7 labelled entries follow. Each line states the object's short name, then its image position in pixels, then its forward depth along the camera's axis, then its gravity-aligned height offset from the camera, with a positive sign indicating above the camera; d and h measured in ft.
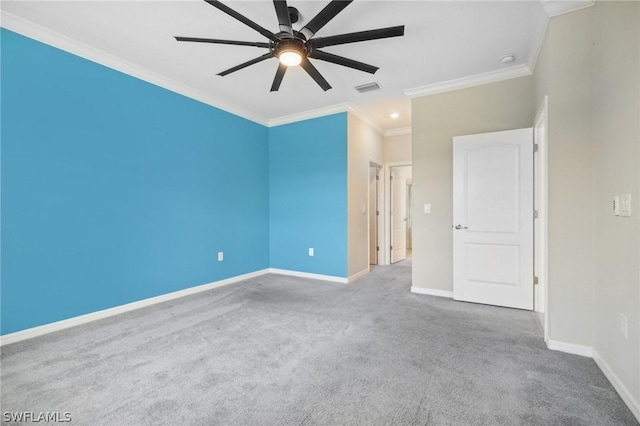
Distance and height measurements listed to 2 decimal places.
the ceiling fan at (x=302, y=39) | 5.93 +4.18
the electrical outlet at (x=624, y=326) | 5.46 -2.30
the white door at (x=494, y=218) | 10.36 -0.29
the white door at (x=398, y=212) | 20.30 -0.06
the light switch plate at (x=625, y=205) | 5.38 +0.10
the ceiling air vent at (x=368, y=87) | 12.19 +5.54
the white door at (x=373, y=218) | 19.57 -0.47
